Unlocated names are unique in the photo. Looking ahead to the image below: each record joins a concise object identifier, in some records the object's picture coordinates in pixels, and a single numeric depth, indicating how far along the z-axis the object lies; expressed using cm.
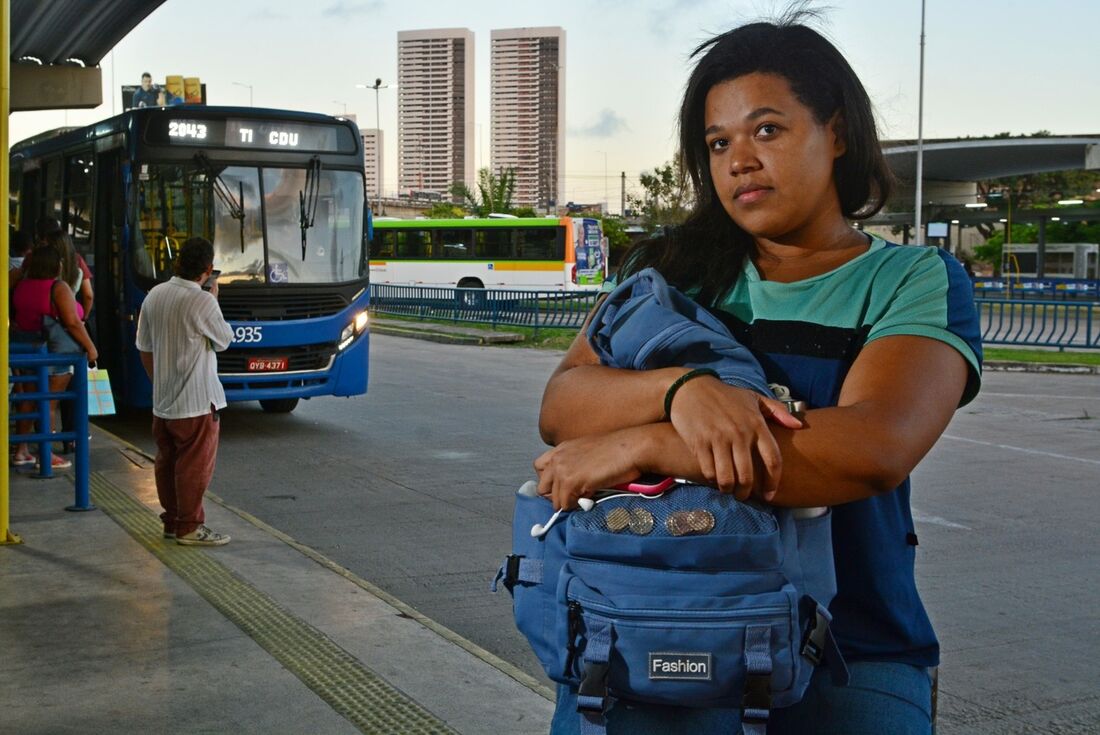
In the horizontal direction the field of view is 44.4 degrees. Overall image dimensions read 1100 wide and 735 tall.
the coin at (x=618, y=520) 167
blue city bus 1332
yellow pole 737
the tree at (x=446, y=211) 9069
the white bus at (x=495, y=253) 4462
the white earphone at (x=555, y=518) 172
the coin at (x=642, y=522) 165
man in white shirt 795
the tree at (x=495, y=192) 7862
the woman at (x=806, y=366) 173
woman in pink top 1057
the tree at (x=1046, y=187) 7475
